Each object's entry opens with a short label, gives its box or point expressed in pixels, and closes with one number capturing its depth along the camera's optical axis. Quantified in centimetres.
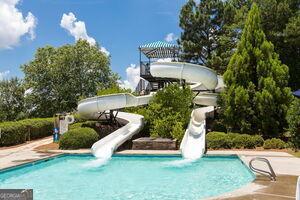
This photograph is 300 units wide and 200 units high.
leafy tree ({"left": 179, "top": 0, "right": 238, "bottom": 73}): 3925
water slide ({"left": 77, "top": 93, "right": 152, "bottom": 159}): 1927
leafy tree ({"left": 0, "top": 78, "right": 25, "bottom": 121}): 4366
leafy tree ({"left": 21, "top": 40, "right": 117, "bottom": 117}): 4125
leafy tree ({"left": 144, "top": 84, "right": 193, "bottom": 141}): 2044
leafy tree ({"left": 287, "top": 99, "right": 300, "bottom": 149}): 1617
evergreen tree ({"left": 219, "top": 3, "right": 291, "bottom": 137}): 1964
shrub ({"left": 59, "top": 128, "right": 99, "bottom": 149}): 1938
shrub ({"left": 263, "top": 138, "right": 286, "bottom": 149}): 1797
